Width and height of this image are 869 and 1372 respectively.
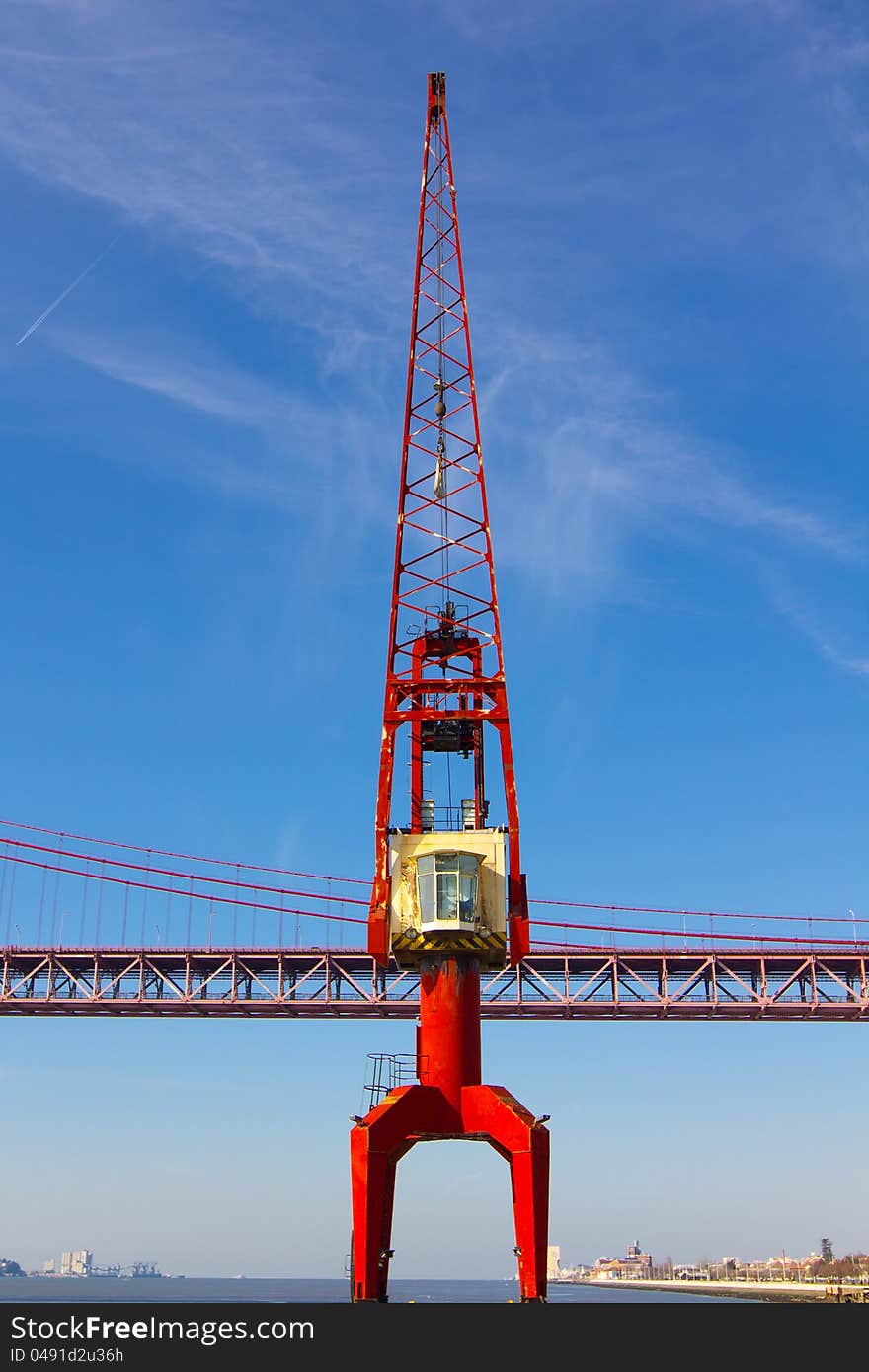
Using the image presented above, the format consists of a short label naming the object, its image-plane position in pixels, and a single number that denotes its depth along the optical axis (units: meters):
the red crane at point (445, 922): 45.81
